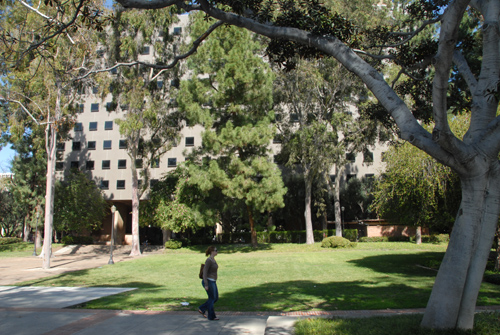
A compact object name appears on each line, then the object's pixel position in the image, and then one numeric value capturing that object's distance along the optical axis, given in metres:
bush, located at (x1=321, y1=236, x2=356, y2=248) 29.96
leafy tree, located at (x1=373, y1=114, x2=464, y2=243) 16.12
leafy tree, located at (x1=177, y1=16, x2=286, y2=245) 28.50
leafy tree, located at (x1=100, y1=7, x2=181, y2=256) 29.92
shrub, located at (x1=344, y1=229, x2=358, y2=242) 38.03
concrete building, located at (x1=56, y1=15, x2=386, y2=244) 42.25
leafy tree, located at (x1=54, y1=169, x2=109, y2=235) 35.75
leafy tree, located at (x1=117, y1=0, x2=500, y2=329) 5.41
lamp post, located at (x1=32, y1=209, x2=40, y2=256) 35.12
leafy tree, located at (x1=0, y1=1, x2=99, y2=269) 19.72
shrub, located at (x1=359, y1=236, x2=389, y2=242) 37.12
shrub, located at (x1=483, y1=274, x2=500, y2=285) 12.81
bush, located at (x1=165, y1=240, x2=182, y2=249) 34.22
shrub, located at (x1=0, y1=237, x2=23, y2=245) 41.66
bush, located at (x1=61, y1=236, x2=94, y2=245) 40.31
